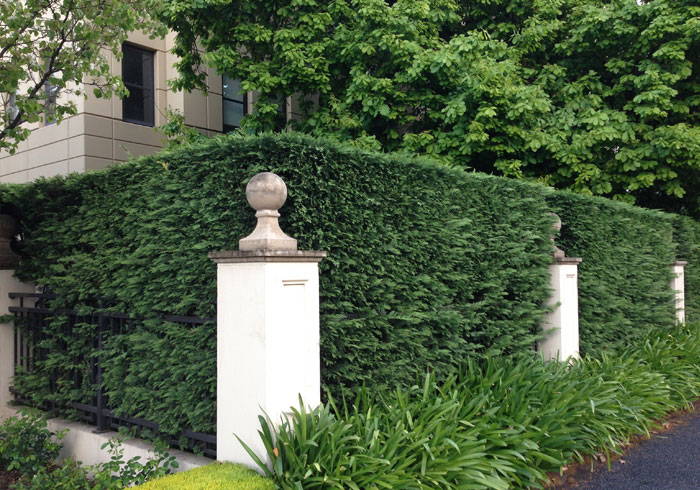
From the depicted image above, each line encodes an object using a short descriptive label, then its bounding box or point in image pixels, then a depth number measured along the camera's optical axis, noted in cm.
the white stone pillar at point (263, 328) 360
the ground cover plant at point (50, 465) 406
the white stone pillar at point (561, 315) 646
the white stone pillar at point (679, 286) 961
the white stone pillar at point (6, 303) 577
